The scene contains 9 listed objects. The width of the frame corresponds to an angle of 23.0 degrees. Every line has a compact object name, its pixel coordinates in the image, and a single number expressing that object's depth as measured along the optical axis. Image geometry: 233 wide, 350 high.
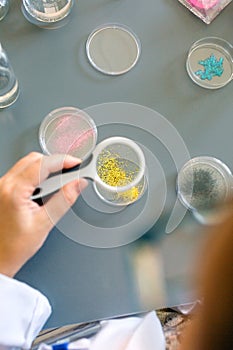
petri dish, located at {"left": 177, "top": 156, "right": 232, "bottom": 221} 0.76
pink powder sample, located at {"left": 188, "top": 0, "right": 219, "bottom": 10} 0.83
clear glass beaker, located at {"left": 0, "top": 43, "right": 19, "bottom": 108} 0.77
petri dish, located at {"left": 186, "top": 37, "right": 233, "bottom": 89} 0.81
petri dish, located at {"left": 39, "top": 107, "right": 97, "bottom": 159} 0.77
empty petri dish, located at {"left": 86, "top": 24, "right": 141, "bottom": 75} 0.80
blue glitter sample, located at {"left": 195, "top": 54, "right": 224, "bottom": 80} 0.81
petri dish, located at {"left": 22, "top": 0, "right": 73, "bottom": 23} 0.81
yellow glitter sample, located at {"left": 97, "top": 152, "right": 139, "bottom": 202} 0.75
